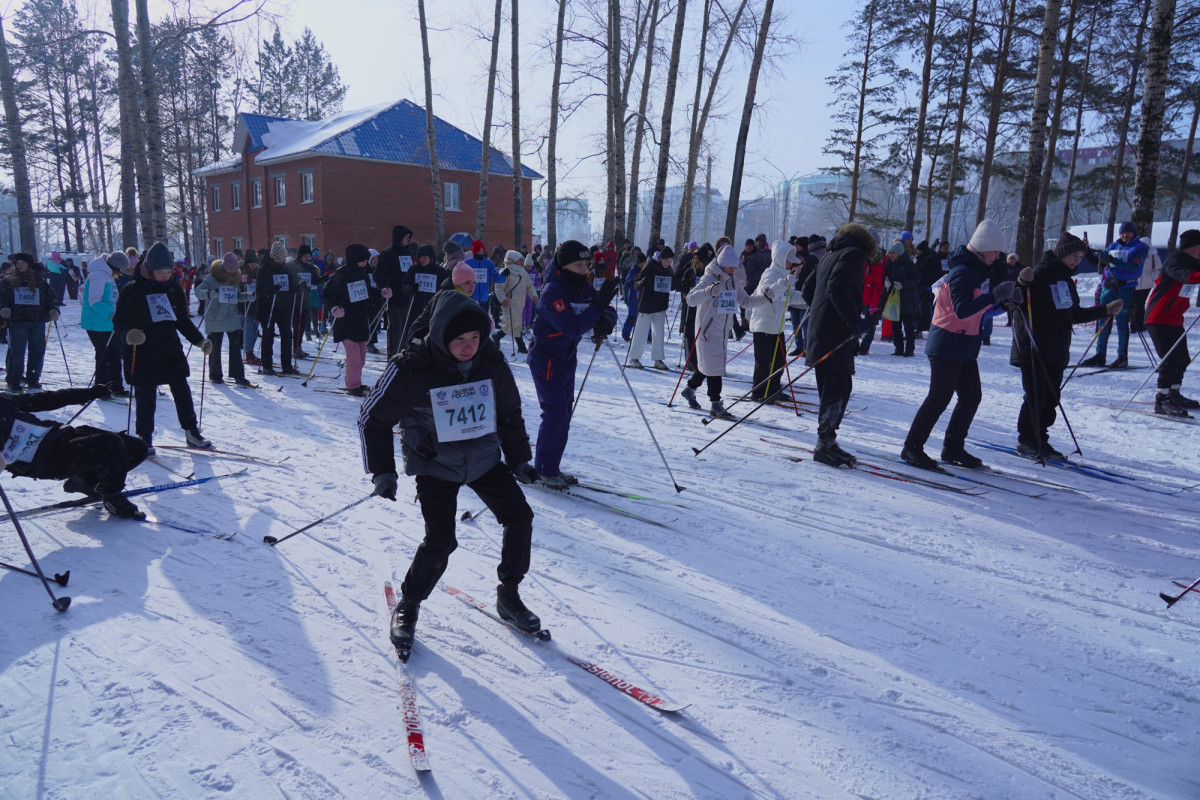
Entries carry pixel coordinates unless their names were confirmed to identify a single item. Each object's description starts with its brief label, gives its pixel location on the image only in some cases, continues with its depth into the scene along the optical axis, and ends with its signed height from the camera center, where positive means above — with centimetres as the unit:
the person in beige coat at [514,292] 1205 -26
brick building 3012 +382
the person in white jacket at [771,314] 822 -33
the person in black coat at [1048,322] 618 -24
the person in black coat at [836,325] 597 -31
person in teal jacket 867 -65
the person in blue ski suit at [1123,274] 1005 +32
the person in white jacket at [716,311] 787 -30
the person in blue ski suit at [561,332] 518 -39
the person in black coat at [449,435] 312 -71
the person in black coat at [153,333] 618 -59
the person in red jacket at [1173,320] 738 -22
